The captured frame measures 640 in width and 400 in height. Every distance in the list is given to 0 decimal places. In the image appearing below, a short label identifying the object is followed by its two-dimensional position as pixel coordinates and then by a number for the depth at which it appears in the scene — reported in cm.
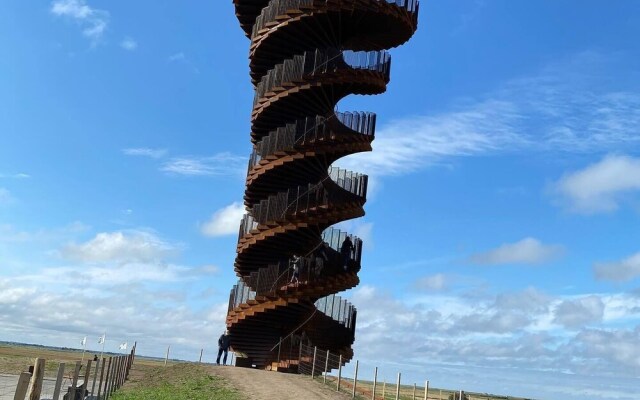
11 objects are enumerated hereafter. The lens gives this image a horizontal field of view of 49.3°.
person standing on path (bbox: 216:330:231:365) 2958
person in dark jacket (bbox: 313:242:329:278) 2719
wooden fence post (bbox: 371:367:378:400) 1983
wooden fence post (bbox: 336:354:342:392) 2200
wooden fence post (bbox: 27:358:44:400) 916
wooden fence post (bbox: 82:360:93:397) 1425
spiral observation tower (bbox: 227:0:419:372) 2728
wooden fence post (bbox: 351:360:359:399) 2077
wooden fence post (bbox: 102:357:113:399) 1916
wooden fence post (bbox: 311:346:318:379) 2461
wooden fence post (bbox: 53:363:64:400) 1134
